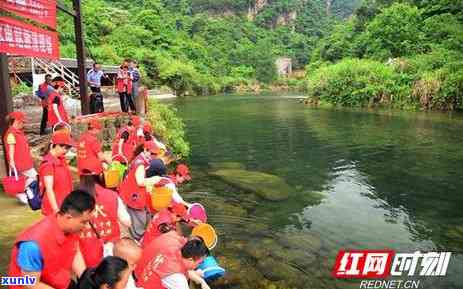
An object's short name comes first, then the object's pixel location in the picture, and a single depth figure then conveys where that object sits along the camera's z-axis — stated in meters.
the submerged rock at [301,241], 7.34
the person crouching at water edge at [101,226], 3.70
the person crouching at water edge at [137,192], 5.16
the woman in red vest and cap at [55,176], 4.48
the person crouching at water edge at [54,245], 2.70
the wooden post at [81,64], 11.95
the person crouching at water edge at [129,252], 3.55
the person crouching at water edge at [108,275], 2.76
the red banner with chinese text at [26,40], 7.02
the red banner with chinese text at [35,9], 7.21
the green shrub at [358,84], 31.25
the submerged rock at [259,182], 10.37
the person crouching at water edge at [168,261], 3.73
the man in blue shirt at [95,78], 12.99
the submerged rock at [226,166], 13.44
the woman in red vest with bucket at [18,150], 6.49
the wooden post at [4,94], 7.48
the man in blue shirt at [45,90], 9.53
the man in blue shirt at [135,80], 12.77
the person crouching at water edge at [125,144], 7.81
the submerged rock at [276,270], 6.11
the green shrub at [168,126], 13.44
